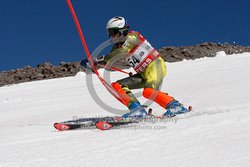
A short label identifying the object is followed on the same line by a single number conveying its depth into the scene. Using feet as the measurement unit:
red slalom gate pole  27.01
